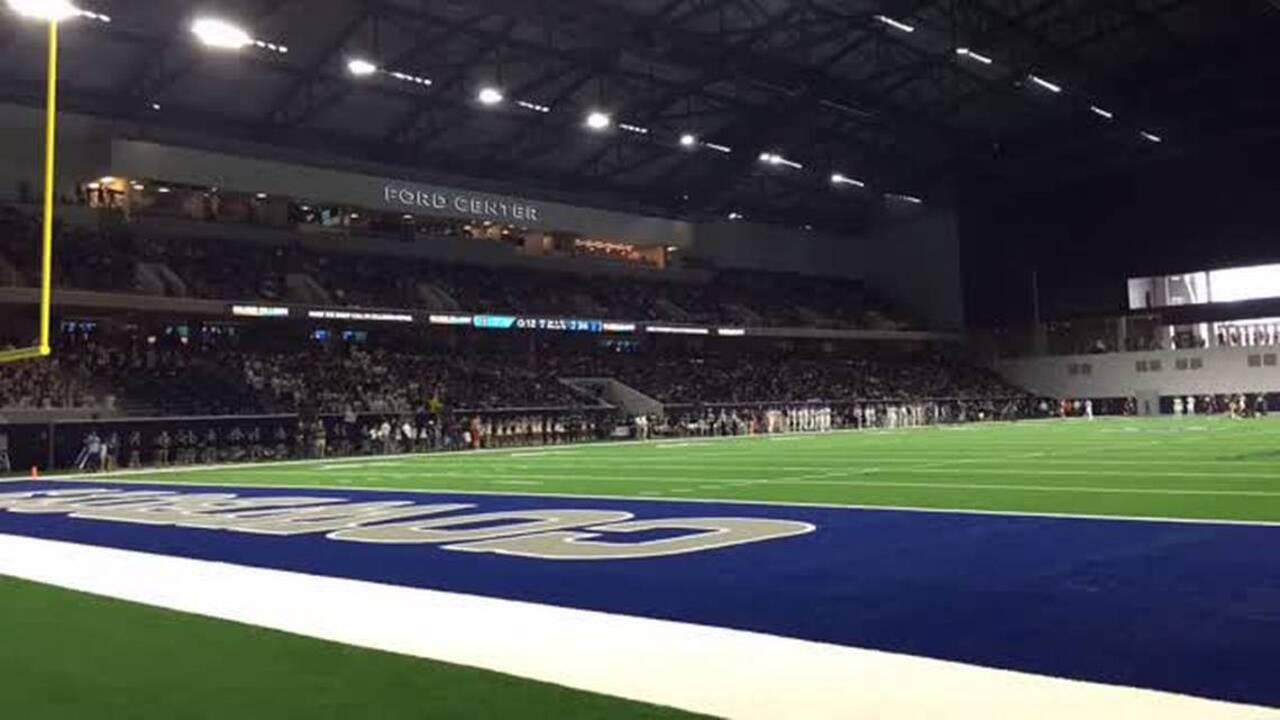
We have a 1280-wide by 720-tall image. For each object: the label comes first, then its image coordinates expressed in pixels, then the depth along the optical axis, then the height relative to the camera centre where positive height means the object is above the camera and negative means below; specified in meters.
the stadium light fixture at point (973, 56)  34.44 +11.16
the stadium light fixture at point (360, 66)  31.19 +9.93
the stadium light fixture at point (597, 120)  37.50 +10.00
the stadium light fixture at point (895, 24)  34.47 +11.96
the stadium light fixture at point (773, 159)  46.88 +10.91
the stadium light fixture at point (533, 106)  39.94 +11.21
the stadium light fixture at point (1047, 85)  38.75 +11.23
